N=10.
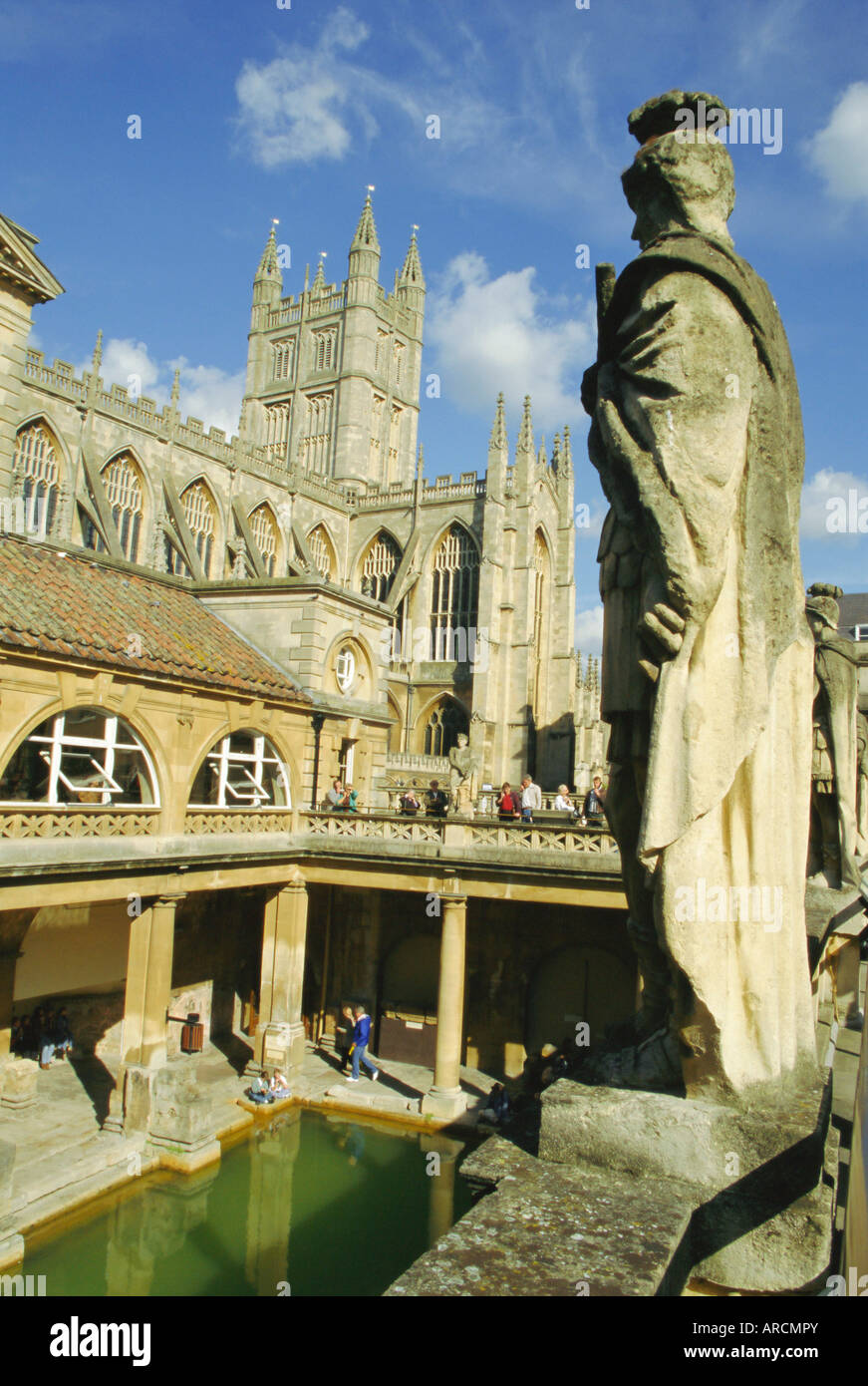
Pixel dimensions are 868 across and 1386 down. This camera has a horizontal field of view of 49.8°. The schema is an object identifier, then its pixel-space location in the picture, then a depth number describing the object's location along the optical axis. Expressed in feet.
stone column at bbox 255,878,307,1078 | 62.59
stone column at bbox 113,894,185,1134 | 49.80
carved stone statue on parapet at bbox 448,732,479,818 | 60.64
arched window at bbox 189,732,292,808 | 58.90
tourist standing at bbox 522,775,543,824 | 65.62
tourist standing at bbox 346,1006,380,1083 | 63.00
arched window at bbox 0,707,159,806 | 46.11
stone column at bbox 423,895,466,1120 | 58.59
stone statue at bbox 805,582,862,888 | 22.81
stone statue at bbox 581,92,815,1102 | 9.53
